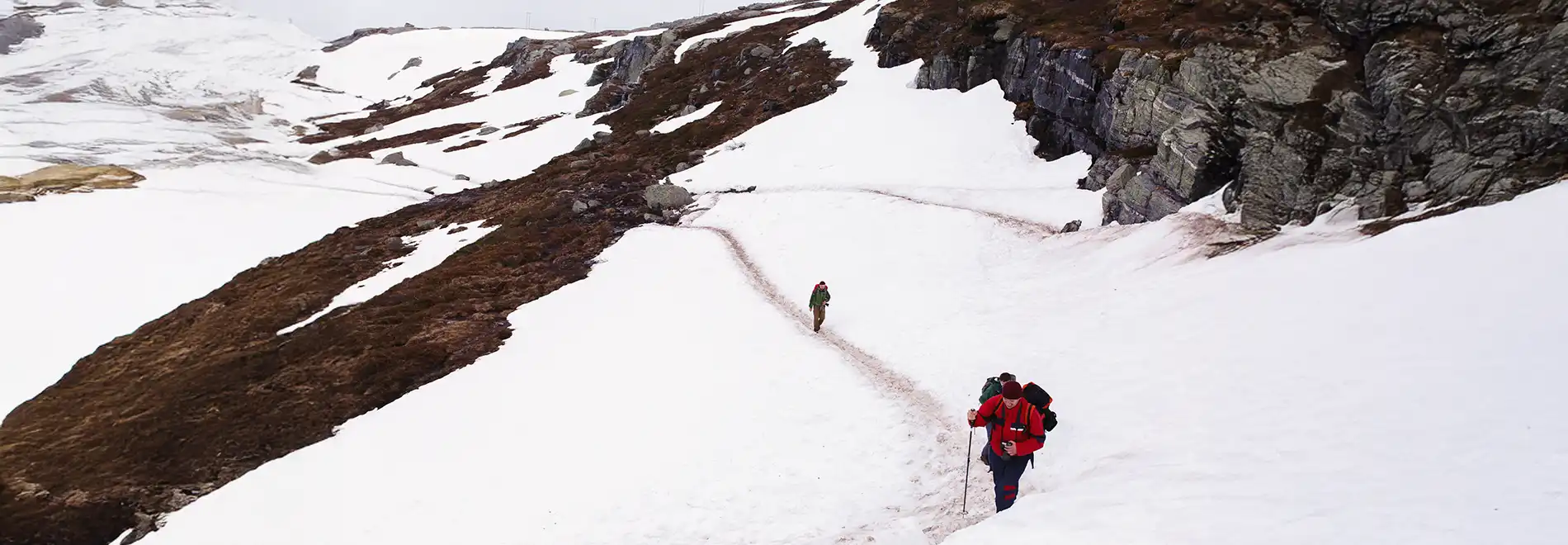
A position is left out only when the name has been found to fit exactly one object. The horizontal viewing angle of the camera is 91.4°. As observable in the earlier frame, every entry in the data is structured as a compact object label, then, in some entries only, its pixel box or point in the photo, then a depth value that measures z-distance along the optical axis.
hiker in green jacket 25.69
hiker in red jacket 11.98
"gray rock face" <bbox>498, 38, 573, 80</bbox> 128.62
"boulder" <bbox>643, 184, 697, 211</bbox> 47.28
